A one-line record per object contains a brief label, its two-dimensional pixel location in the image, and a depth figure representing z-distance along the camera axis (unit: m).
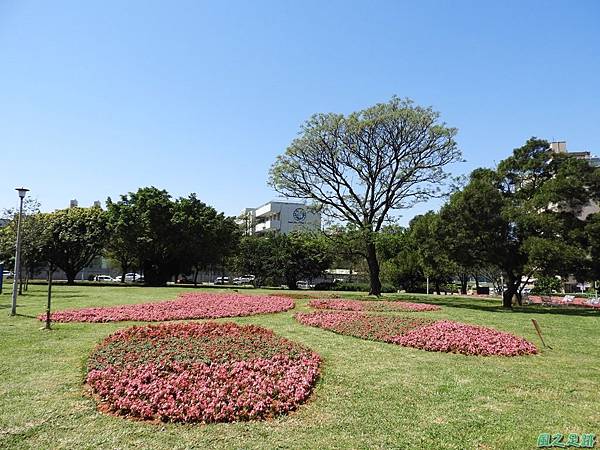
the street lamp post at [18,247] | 14.55
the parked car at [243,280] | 60.93
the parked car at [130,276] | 71.38
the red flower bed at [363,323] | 11.70
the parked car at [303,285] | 50.77
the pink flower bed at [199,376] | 5.70
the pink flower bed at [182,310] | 13.84
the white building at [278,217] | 76.50
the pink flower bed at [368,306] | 18.86
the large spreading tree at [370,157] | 28.45
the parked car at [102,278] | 69.30
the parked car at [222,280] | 63.11
